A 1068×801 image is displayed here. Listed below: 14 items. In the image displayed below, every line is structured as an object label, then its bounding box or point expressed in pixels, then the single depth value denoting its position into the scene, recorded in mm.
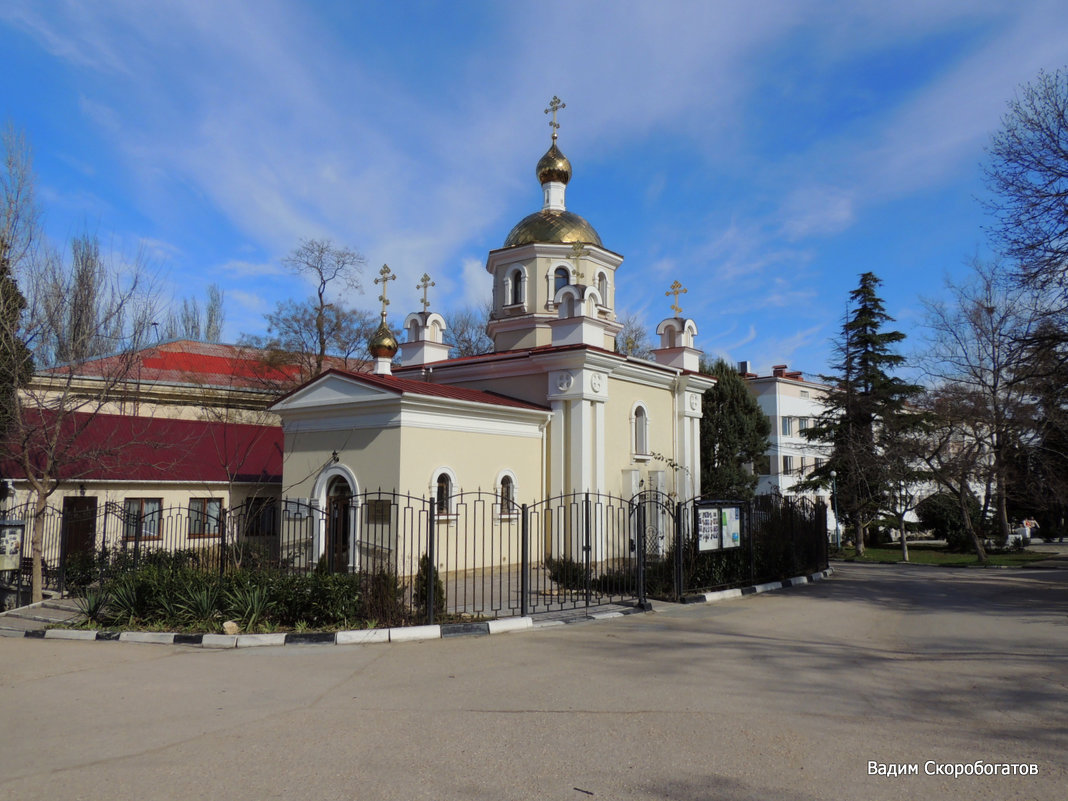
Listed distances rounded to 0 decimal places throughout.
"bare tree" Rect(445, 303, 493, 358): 42594
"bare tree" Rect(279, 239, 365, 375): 30156
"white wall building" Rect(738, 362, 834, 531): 41062
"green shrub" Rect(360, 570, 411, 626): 10383
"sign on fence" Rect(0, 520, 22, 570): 12500
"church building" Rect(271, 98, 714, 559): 16344
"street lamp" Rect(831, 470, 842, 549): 30734
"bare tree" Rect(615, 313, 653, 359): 38906
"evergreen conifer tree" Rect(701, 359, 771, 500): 27688
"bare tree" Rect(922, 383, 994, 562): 25250
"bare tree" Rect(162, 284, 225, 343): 44656
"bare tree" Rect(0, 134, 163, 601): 13039
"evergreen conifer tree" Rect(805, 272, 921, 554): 29125
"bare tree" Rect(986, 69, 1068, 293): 13109
